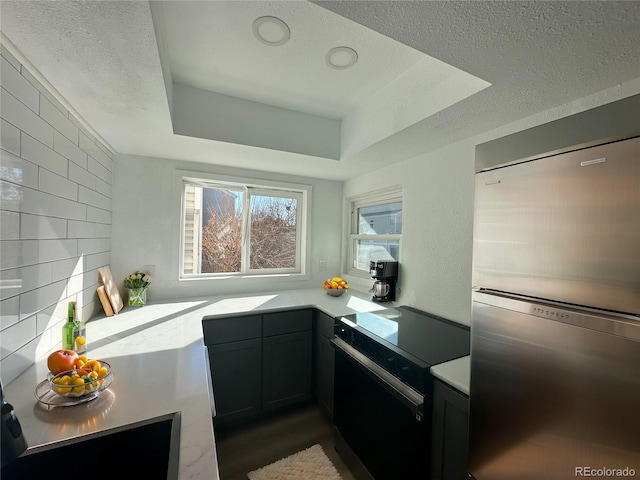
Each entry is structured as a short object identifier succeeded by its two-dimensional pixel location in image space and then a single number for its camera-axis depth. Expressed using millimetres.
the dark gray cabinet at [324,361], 1976
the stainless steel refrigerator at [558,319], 641
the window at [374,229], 2393
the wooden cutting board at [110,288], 1845
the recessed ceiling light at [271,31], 1168
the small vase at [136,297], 2047
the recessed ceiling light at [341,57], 1345
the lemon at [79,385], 912
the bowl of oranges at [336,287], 2480
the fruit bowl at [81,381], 910
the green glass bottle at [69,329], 1241
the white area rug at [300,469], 1574
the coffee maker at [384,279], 2223
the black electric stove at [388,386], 1187
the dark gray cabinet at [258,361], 1881
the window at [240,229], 2459
